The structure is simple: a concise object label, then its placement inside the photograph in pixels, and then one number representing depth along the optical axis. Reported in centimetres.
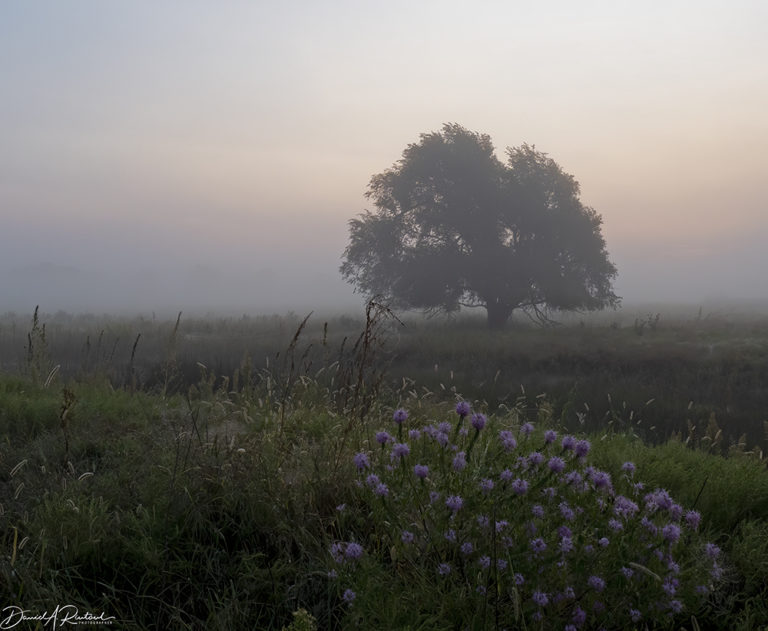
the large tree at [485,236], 2347
